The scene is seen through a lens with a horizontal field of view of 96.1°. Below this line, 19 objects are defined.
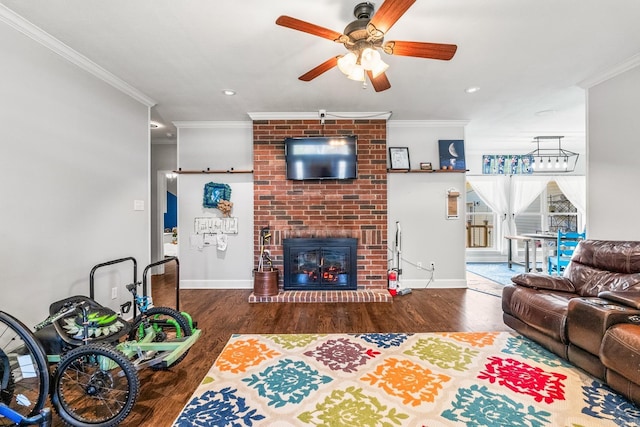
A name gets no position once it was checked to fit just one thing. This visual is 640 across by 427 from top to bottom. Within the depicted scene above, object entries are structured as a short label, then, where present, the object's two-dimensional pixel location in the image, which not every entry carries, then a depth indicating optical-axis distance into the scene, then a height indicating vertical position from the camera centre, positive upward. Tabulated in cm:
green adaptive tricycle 154 -87
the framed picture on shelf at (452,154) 433 +90
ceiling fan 161 +105
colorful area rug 160 -113
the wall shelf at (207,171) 427 +64
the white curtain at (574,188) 637 +55
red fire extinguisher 406 -96
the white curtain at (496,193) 644 +45
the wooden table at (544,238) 445 -39
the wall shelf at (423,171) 426 +63
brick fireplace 406 +22
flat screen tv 395 +78
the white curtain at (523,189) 643 +54
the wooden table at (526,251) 486 -67
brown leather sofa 169 -70
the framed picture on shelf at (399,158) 433 +84
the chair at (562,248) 424 -53
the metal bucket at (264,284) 374 -91
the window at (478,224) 668 -25
